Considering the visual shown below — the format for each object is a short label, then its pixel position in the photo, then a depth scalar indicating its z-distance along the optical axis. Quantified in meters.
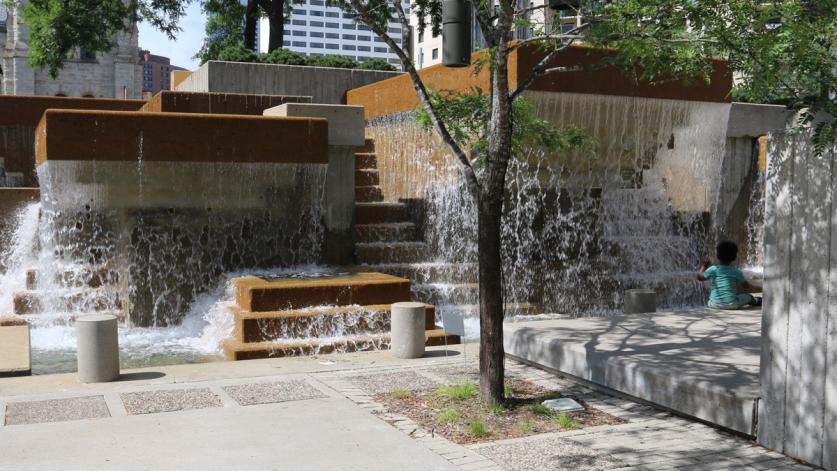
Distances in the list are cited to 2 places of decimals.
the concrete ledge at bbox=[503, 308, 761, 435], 6.80
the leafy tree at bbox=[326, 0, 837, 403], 6.79
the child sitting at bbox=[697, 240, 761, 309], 11.05
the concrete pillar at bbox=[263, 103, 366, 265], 14.52
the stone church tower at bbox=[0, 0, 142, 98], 68.25
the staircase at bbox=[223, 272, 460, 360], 10.68
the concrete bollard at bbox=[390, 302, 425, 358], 9.95
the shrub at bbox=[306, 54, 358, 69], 21.81
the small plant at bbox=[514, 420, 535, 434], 6.86
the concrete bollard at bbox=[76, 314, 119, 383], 8.76
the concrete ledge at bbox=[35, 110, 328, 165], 12.41
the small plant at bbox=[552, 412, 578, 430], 6.94
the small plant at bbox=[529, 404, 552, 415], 7.32
